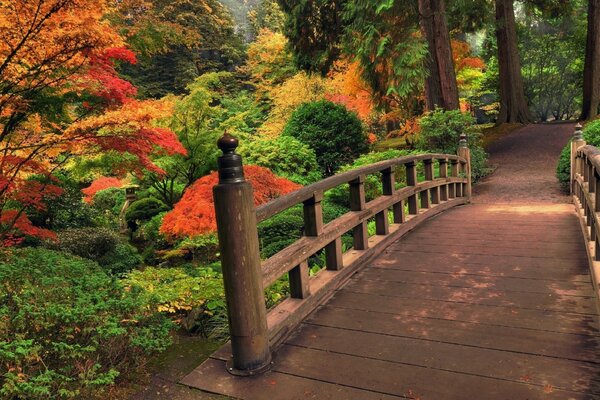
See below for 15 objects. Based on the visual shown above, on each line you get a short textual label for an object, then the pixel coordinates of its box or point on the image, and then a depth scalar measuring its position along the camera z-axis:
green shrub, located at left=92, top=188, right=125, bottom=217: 14.93
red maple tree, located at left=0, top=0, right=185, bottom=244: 4.49
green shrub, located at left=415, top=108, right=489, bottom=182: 12.66
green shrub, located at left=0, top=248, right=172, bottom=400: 2.13
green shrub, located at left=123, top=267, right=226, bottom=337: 3.64
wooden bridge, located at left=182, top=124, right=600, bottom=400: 2.36
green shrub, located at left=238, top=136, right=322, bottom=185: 11.77
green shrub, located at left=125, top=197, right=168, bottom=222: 12.39
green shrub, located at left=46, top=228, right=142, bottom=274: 7.89
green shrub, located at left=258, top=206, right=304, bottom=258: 7.10
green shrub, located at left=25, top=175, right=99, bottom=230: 9.63
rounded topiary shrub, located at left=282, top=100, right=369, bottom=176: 13.98
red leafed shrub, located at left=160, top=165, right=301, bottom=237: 6.47
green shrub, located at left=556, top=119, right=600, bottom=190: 10.91
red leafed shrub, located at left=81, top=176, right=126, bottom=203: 16.17
